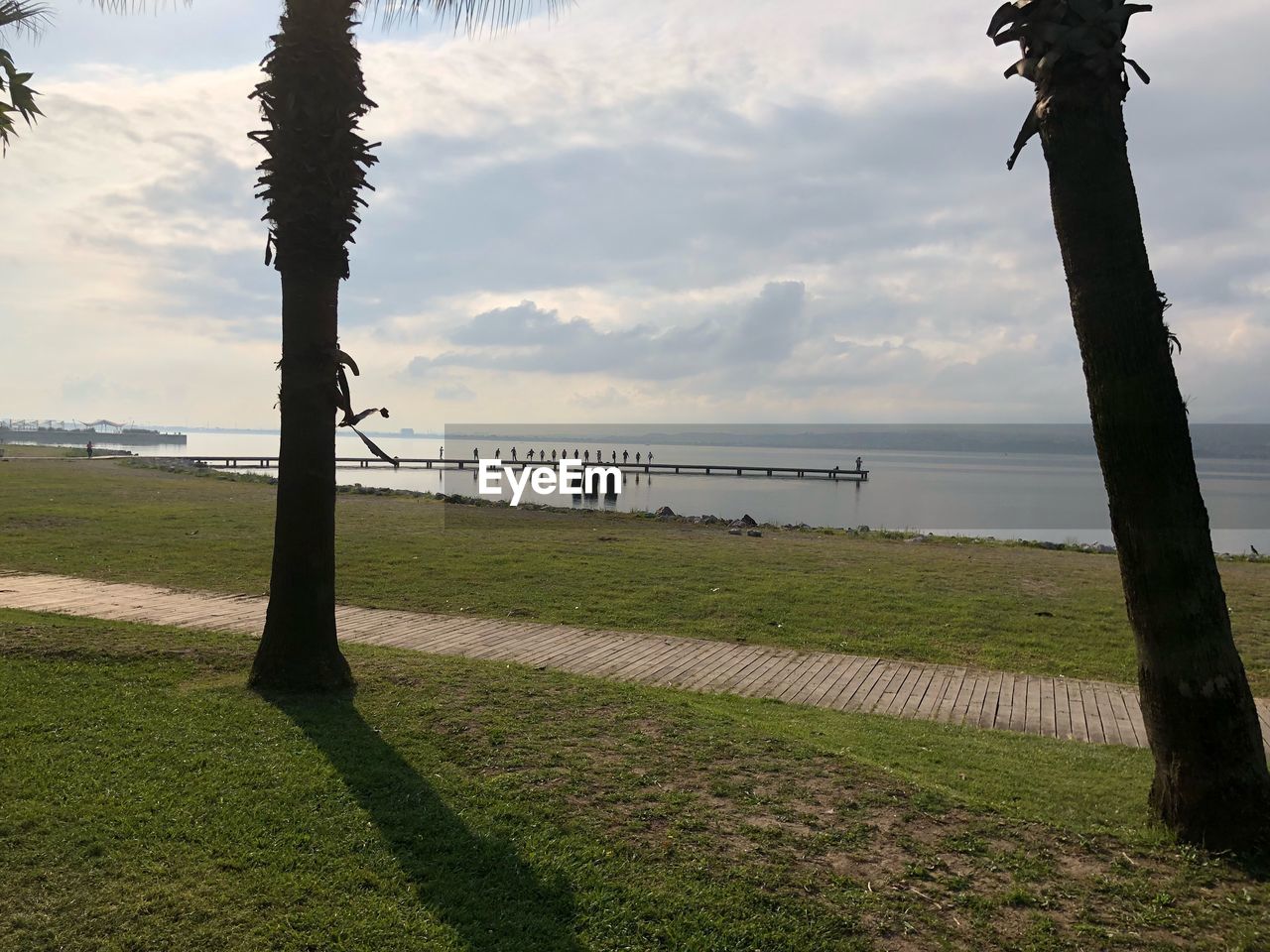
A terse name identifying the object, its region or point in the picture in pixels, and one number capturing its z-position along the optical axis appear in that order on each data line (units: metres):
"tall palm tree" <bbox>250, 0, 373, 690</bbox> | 6.16
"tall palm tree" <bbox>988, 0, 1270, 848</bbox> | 3.86
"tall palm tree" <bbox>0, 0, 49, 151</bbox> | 4.36
